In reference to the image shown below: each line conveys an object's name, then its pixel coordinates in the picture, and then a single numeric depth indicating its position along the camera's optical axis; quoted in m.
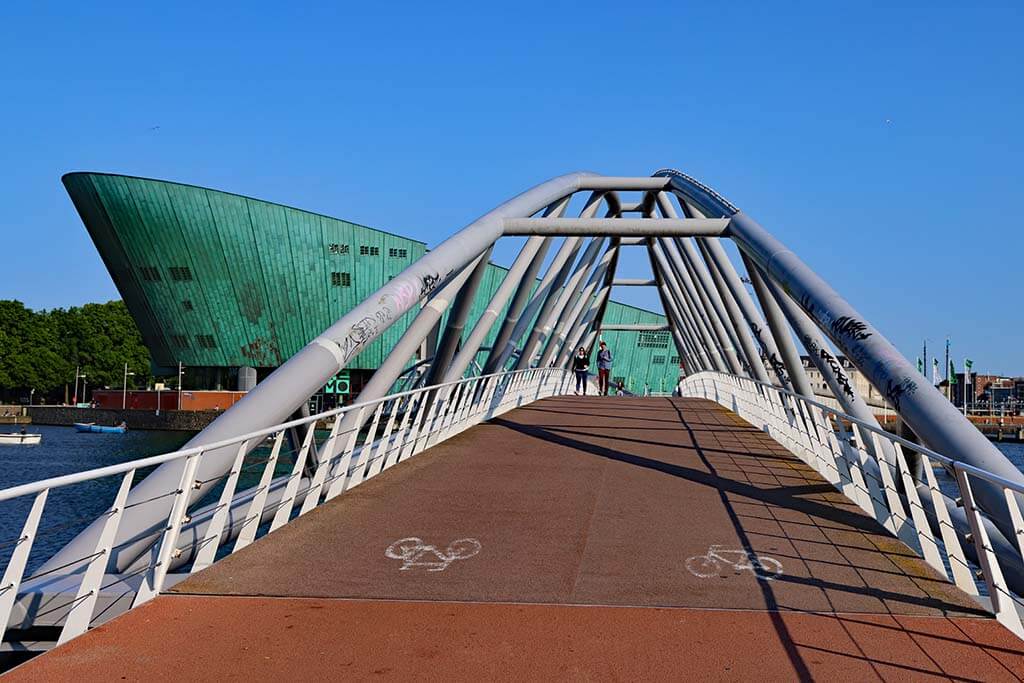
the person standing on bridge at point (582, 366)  35.91
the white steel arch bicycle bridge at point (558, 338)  8.91
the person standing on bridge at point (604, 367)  36.88
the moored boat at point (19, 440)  60.38
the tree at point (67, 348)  97.75
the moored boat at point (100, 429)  74.19
